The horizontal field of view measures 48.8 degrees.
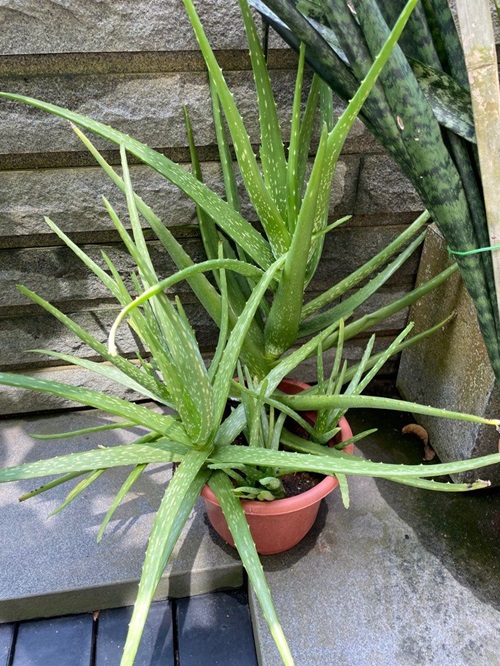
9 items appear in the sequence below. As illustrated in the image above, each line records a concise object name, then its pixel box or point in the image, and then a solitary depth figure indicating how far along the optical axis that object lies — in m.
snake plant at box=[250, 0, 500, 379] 0.66
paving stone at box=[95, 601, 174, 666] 0.91
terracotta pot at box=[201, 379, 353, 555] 0.86
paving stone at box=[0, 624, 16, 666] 0.92
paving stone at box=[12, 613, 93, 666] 0.92
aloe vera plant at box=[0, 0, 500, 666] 0.66
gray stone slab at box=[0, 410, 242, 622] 0.97
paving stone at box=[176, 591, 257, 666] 0.92
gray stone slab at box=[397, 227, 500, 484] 1.01
